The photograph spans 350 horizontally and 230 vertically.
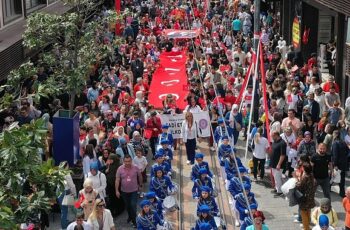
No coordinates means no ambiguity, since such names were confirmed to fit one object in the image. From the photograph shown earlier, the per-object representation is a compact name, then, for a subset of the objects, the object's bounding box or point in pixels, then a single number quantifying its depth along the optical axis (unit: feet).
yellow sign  91.61
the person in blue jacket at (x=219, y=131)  54.70
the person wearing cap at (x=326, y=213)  36.73
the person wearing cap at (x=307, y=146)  48.21
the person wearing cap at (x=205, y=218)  38.29
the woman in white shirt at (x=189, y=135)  56.39
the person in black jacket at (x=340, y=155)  47.85
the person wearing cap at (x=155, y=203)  40.27
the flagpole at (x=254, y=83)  55.21
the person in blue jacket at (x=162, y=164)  45.29
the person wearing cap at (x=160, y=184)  44.36
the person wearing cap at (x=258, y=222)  35.68
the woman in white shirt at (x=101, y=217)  37.29
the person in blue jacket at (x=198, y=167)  45.73
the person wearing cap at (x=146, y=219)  38.86
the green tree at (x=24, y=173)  18.98
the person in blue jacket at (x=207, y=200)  41.37
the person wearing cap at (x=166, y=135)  52.70
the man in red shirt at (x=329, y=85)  62.64
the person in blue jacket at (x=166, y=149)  49.76
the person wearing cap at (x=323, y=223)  34.73
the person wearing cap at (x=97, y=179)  42.73
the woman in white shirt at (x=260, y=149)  50.75
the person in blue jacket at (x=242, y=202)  41.55
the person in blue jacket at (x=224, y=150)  49.55
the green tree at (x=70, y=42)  56.70
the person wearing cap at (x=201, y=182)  44.16
